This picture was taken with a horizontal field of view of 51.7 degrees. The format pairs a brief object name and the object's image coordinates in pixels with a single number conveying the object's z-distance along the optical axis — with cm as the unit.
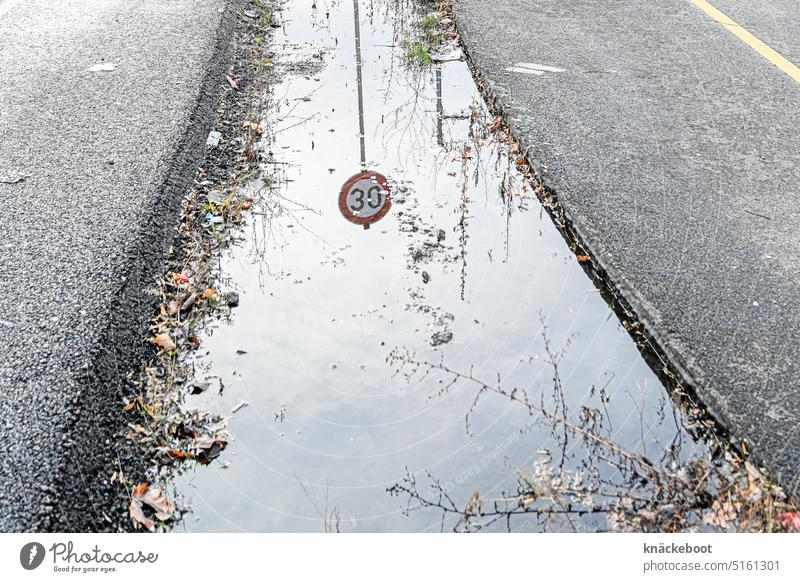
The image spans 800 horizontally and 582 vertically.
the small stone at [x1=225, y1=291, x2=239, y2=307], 373
